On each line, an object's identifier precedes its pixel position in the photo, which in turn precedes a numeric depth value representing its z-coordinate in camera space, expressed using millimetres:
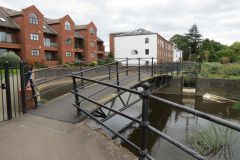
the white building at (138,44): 35337
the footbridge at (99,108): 1753
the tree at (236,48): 51118
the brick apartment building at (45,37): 23045
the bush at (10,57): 15758
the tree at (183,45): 57946
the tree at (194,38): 57716
